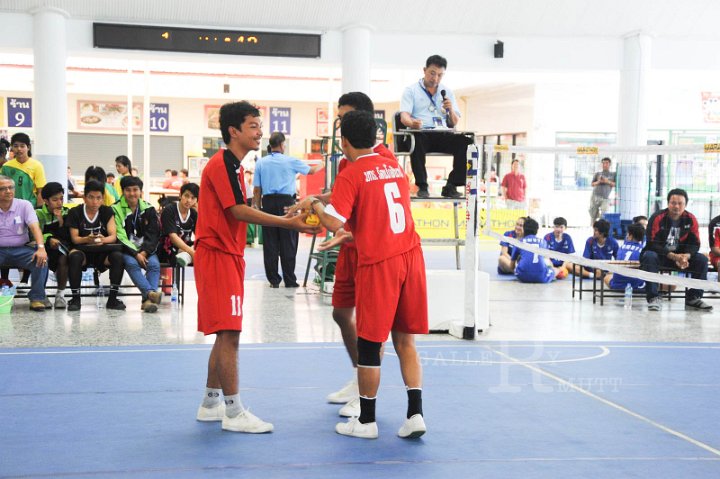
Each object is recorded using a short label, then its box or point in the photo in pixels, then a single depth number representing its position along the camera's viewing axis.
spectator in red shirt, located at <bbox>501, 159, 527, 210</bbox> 20.85
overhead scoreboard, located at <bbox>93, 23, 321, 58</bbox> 16.73
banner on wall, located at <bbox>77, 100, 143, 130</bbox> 32.09
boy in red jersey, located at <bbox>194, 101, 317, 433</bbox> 4.90
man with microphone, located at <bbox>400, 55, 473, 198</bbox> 9.21
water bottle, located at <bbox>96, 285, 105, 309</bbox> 10.18
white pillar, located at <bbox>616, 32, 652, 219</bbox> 18.23
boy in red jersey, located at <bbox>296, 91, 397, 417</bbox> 5.25
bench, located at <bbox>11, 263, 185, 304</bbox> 10.26
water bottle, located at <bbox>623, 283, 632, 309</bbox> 11.16
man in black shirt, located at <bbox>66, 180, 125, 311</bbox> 9.87
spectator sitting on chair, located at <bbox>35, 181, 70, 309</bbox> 9.93
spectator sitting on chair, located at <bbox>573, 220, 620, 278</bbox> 12.02
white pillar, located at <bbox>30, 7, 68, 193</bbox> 16.00
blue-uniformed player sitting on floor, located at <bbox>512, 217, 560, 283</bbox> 13.55
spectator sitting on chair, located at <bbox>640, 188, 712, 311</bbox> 10.57
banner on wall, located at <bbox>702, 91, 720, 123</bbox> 27.08
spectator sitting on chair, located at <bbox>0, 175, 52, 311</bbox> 9.60
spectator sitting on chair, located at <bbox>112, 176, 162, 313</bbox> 10.02
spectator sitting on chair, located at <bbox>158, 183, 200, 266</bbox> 10.23
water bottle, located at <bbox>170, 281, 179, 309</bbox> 10.54
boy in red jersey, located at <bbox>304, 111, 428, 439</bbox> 4.77
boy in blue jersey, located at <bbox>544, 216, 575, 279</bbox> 13.00
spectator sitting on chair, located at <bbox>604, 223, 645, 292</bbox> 11.77
